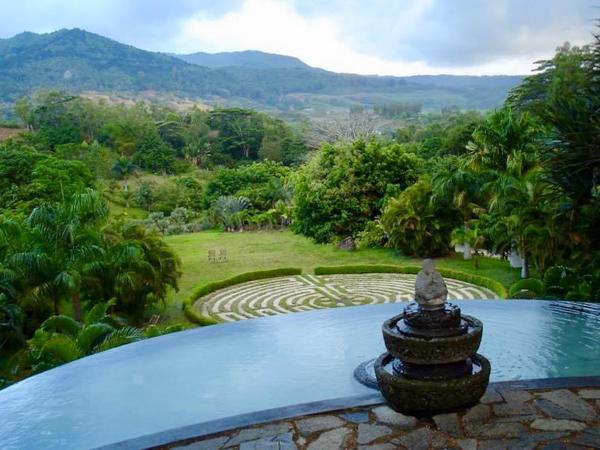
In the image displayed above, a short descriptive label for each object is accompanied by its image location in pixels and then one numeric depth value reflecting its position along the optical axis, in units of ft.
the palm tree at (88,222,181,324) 38.29
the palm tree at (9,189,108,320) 34.73
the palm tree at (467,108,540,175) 54.13
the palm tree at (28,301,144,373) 25.64
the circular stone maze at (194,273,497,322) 44.78
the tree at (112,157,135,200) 138.41
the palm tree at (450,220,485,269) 53.72
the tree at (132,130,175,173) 156.15
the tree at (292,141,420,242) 72.23
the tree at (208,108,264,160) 178.50
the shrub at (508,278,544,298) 33.46
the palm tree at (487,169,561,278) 40.32
